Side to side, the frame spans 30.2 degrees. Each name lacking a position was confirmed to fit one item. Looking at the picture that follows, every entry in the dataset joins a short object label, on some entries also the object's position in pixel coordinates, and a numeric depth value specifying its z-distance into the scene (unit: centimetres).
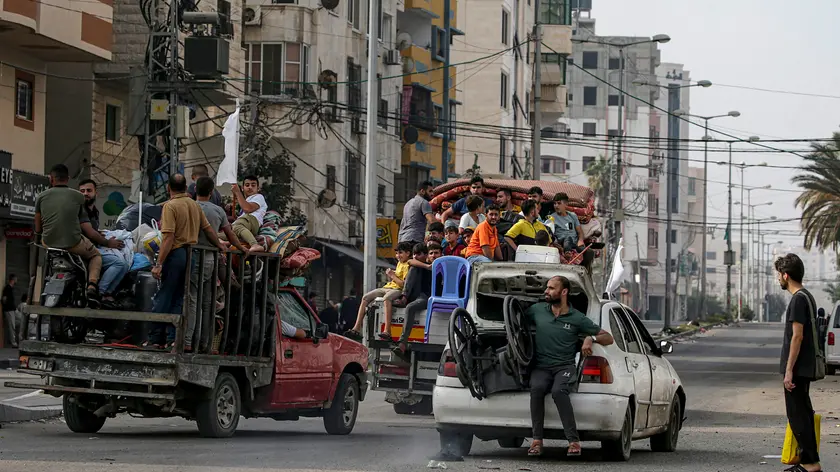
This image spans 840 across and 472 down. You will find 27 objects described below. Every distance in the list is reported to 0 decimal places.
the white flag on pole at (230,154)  1762
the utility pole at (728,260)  10578
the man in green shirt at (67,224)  1547
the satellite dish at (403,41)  5947
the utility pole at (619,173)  5674
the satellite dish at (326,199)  4891
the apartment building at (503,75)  7119
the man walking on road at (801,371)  1217
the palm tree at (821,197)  6494
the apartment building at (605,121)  13738
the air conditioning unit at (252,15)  4904
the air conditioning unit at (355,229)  5231
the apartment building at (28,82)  3388
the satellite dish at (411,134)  5891
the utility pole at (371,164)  3225
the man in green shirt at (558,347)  1322
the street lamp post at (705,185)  8348
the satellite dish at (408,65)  5947
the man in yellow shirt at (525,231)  1914
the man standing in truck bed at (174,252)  1502
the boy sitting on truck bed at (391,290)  1923
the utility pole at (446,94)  6494
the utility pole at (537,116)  4809
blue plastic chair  1848
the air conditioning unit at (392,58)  5734
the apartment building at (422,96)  6016
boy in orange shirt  1884
